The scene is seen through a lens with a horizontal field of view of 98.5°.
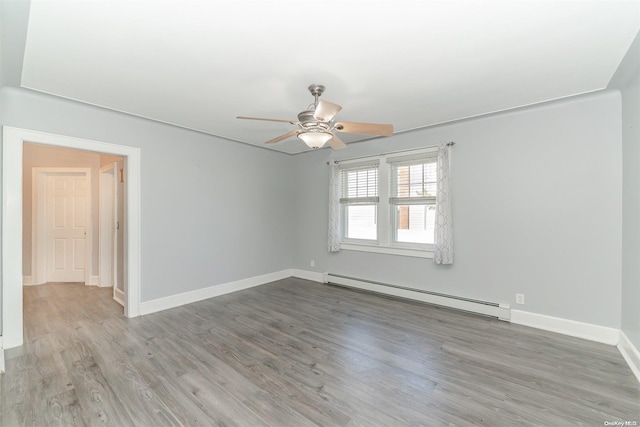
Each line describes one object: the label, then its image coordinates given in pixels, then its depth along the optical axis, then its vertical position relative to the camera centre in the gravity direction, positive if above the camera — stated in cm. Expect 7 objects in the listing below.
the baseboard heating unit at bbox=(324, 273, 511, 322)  343 -122
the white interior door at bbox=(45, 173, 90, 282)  513 -29
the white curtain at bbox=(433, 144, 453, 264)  376 -3
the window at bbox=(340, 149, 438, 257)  412 +15
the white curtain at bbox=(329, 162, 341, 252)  493 +4
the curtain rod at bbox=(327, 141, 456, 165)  378 +94
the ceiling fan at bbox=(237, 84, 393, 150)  235 +78
